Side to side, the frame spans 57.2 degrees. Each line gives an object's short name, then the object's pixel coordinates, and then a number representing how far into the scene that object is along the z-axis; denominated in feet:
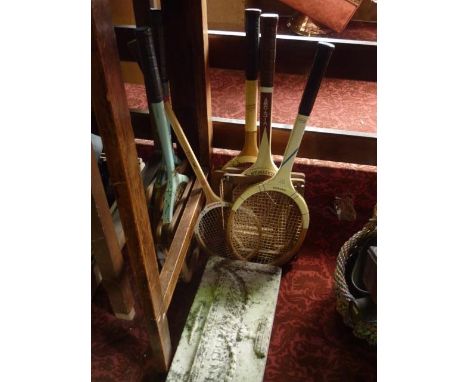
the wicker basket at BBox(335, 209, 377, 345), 4.26
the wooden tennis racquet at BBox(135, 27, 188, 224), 3.32
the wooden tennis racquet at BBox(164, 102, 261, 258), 4.48
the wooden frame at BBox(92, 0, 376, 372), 2.34
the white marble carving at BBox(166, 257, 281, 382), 4.09
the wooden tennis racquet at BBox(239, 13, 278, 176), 3.65
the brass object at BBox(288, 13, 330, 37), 6.86
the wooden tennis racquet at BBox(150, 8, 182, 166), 3.81
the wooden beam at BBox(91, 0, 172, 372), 2.19
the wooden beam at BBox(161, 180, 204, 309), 4.07
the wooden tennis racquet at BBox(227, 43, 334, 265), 4.13
